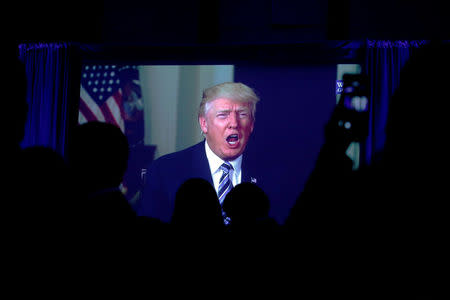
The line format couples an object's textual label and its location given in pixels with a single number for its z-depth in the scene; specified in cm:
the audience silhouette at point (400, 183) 309
